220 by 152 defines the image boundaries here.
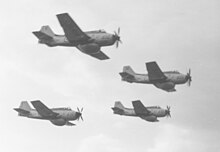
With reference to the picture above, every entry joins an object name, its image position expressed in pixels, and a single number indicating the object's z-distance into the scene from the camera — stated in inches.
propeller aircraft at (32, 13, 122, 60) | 2992.1
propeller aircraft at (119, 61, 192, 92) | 3518.9
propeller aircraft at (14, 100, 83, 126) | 3664.1
